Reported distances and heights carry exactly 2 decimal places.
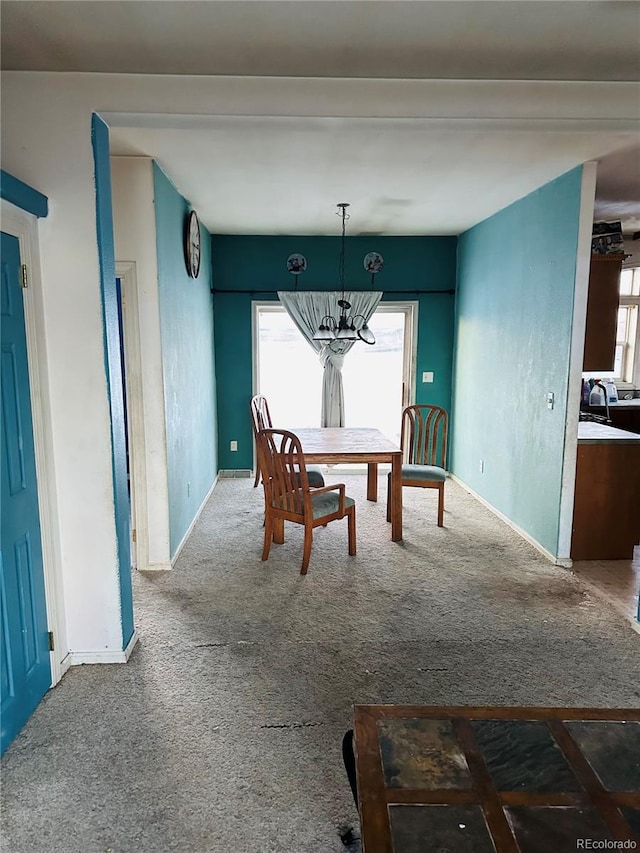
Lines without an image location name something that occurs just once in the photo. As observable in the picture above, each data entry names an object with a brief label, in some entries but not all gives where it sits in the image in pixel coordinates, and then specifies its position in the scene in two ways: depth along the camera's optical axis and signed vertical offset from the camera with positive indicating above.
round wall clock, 4.20 +0.87
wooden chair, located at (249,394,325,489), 4.42 -0.57
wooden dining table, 3.87 -0.69
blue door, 1.98 -0.69
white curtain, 5.77 +0.43
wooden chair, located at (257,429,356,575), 3.39 -0.92
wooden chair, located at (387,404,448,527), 4.30 -0.93
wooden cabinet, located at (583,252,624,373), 3.63 +0.29
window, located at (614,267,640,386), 6.12 +0.27
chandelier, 4.61 +0.19
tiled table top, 1.00 -0.87
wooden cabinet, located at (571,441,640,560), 3.57 -0.96
